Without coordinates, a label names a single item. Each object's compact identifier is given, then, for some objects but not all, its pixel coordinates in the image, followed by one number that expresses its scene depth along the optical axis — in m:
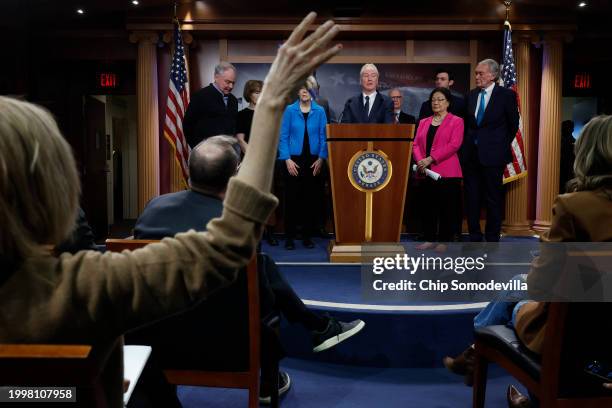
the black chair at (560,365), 1.51
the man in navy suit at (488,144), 4.21
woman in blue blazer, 4.60
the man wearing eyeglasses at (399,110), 5.58
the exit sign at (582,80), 7.34
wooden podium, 3.84
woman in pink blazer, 4.23
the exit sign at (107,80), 7.28
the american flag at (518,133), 5.55
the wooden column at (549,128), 5.97
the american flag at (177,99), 5.73
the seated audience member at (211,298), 1.76
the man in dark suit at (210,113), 4.80
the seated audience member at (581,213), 1.62
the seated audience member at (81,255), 0.67
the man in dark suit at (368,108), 4.42
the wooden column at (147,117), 6.07
